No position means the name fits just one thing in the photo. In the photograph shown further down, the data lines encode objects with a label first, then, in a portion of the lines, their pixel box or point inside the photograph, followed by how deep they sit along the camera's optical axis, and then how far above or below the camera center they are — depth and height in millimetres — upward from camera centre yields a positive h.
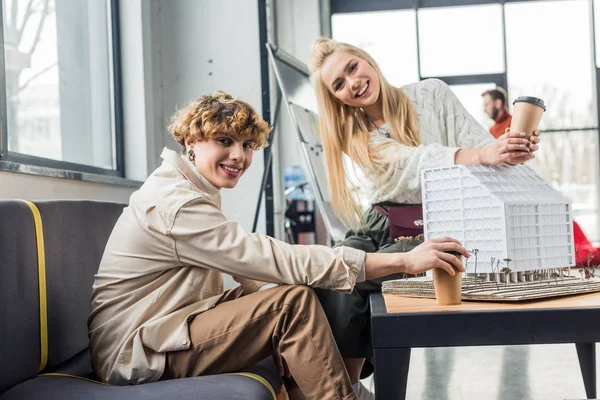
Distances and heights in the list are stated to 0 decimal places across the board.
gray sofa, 1285 -244
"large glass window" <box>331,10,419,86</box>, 7477 +1724
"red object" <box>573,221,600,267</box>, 1849 -162
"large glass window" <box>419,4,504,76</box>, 7336 +1612
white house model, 1311 -54
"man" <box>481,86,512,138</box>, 5648 +701
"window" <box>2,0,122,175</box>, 2238 +463
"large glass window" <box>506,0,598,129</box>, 7289 +1408
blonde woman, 1975 +195
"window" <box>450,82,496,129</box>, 7281 +1008
